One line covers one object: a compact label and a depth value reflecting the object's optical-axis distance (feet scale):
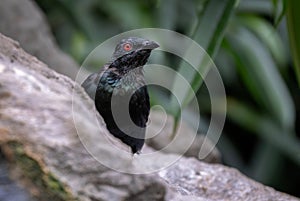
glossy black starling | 9.90
